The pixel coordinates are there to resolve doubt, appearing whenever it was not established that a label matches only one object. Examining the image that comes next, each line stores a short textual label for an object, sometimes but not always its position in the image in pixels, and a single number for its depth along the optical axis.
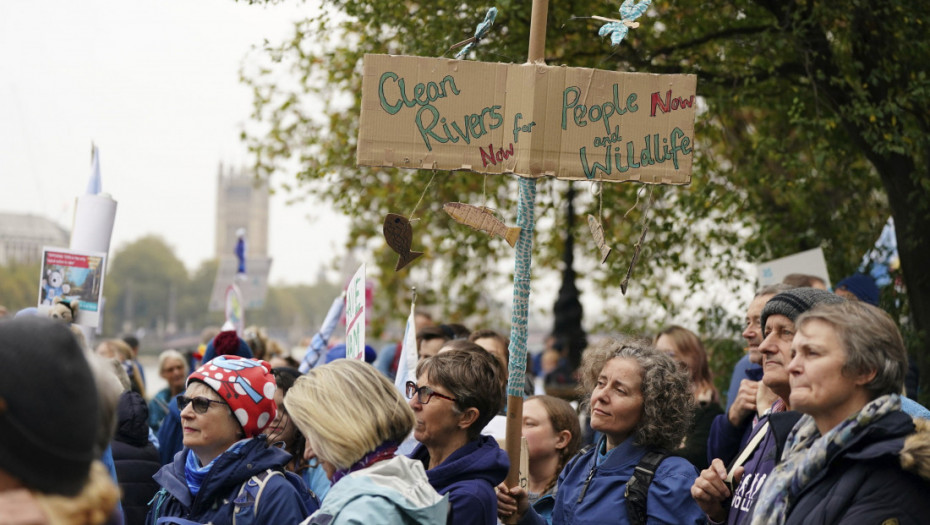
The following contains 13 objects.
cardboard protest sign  4.25
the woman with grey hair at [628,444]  3.95
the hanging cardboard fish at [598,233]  4.22
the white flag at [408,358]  5.48
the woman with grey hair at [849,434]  2.91
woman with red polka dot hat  3.78
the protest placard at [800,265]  8.18
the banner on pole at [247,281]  12.91
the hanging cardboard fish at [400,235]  4.52
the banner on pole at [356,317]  5.14
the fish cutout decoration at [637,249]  4.14
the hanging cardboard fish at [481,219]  4.18
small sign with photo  6.12
